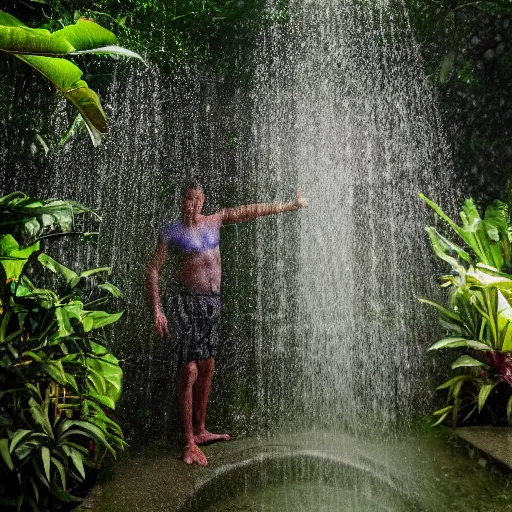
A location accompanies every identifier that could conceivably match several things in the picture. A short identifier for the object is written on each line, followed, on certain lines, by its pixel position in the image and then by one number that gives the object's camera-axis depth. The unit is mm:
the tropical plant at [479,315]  3680
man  3359
